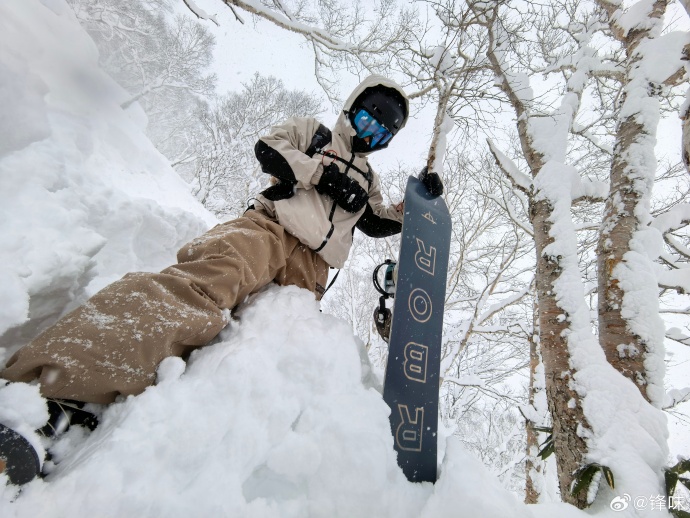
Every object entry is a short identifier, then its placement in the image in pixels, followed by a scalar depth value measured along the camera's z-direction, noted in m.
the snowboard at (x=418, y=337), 1.31
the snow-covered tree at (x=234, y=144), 10.08
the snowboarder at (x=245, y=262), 0.94
